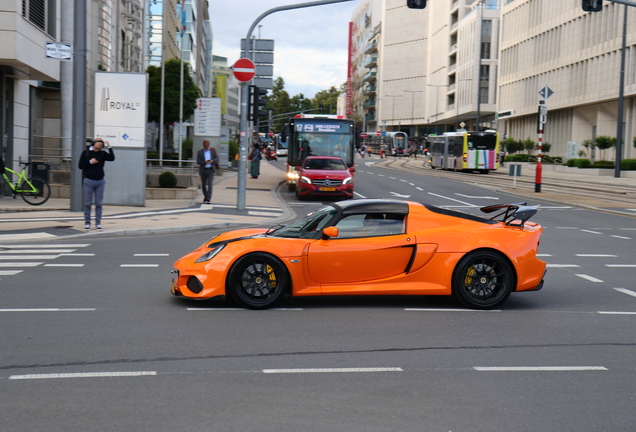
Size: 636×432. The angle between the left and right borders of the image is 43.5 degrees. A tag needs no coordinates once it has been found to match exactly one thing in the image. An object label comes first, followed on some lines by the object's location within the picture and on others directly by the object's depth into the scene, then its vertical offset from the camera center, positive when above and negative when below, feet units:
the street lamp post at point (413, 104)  418.31 +30.16
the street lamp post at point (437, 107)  388.57 +26.98
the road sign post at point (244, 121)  67.97 +3.09
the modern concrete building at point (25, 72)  67.51 +7.42
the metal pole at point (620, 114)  150.85 +10.36
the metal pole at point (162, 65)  92.14 +14.80
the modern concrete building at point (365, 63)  478.59 +62.46
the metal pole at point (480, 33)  314.35 +51.94
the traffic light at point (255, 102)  70.93 +4.84
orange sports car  26.78 -3.40
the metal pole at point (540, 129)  104.83 +4.86
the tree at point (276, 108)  647.51 +39.89
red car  88.28 -2.69
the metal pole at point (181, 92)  141.90 +11.13
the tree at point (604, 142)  176.24 +5.69
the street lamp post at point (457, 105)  331.12 +24.24
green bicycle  68.13 -3.39
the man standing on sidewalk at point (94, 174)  50.31 -1.50
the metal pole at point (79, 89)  60.75 +4.74
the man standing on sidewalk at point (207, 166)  75.77 -1.08
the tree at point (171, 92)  161.07 +12.50
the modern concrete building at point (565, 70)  198.90 +28.11
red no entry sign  67.82 +7.32
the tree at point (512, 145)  235.40 +5.79
